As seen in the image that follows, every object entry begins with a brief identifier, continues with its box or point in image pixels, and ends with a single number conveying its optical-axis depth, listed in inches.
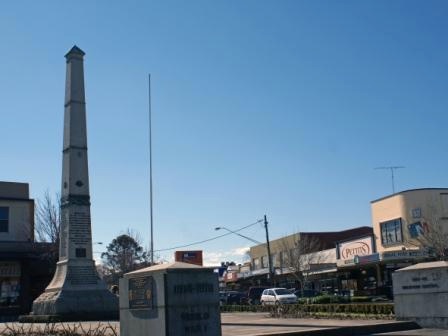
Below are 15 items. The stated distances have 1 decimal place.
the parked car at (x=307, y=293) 1870.1
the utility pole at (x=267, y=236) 2251.5
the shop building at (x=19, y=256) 1743.4
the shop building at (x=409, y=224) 1781.5
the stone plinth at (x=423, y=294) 716.0
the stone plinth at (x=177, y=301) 523.5
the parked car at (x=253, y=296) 1939.7
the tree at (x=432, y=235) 1684.3
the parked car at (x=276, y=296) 1622.8
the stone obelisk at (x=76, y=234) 1166.3
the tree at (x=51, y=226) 2036.0
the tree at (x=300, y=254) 2492.6
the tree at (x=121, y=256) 3403.1
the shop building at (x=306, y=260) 2427.4
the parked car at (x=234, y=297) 2008.7
